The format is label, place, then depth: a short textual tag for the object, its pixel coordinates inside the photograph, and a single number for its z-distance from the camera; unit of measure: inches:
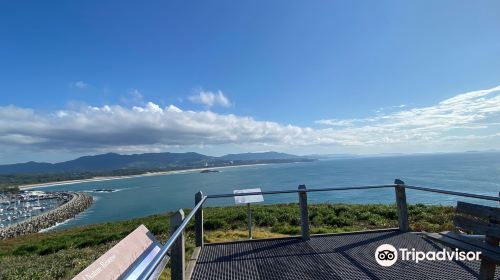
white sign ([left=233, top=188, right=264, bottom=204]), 249.3
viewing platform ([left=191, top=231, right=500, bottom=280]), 158.9
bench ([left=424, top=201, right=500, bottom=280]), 113.1
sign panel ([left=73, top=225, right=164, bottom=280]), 80.0
